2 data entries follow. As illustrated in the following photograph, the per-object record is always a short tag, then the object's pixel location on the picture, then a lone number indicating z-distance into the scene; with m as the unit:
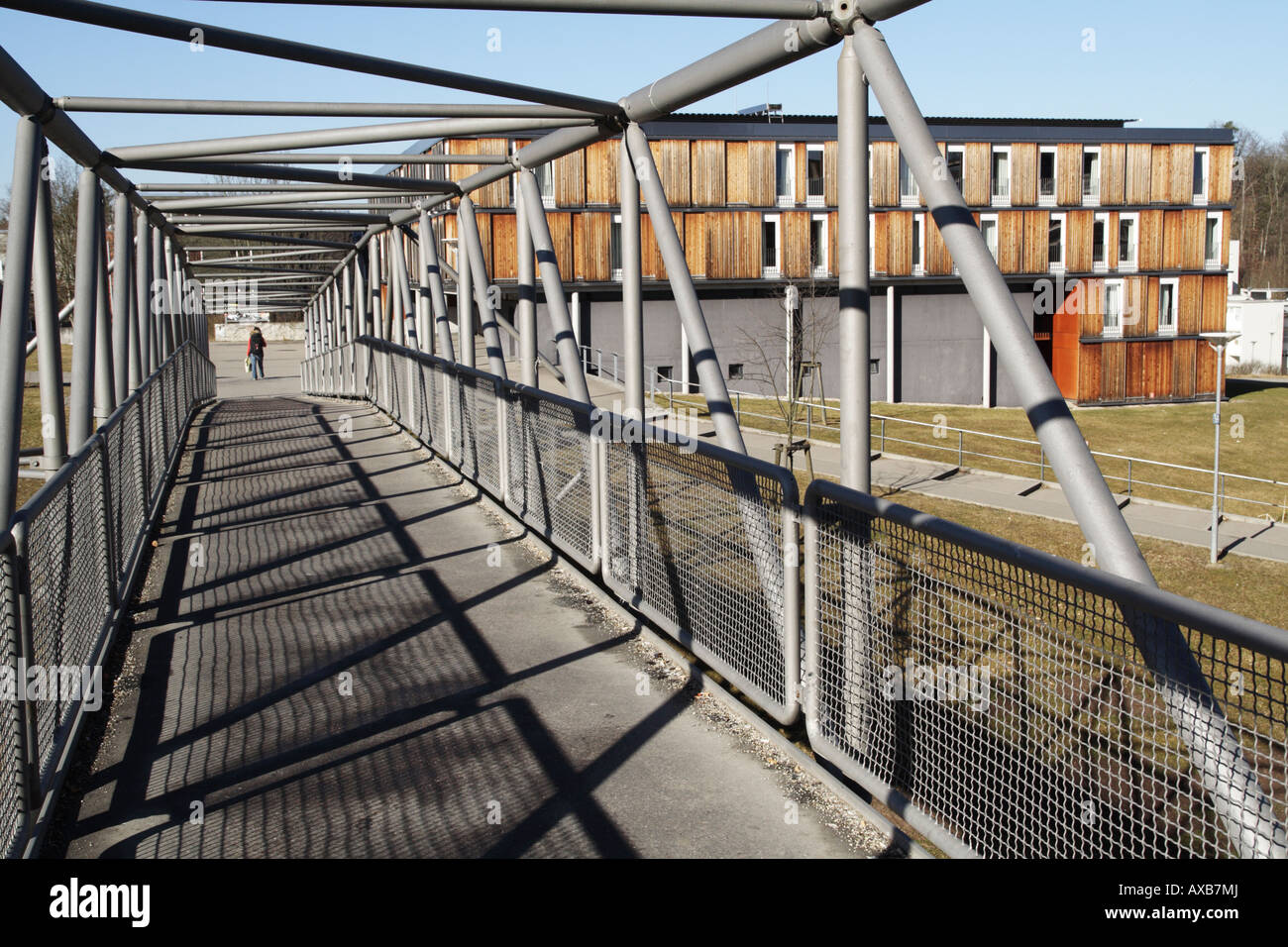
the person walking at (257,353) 46.47
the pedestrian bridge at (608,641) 3.51
